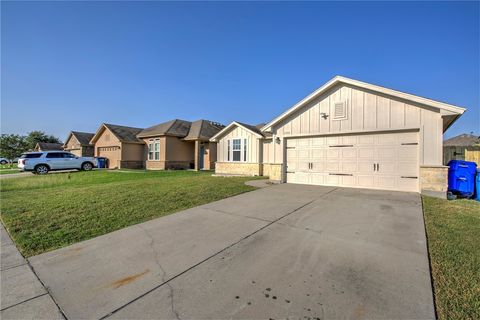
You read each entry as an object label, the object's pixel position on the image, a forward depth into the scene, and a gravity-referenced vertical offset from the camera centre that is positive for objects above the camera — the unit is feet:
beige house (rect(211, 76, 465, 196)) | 25.59 +2.87
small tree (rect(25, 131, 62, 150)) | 151.55 +15.21
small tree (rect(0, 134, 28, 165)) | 134.21 +6.98
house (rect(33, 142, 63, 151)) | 132.95 +6.54
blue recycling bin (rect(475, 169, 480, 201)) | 24.03 -3.15
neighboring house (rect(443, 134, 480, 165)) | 44.27 +1.31
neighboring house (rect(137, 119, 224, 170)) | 67.97 +3.83
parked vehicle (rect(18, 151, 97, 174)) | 53.88 -1.39
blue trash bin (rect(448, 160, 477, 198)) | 24.56 -2.20
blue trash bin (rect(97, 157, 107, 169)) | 76.33 -1.86
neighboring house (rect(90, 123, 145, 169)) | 73.36 +3.92
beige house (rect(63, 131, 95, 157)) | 95.96 +6.14
